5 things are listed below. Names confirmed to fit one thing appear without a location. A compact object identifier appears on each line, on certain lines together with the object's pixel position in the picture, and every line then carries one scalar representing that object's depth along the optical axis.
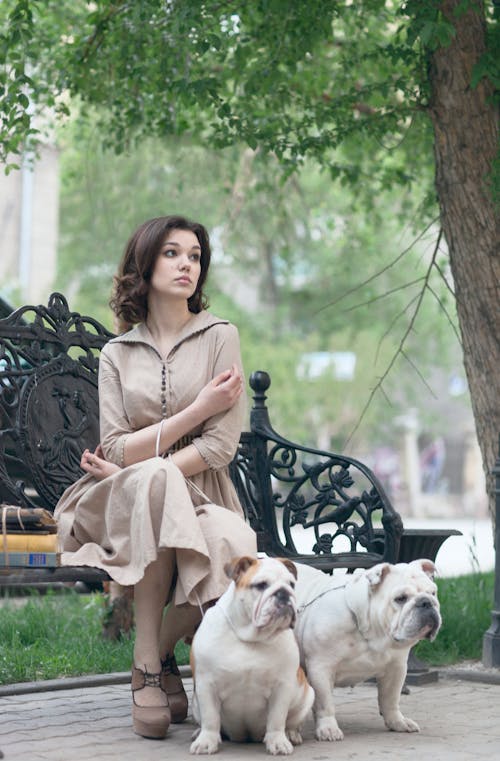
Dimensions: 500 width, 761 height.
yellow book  4.50
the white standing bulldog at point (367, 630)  4.46
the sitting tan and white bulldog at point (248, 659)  4.21
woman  4.59
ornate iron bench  5.78
